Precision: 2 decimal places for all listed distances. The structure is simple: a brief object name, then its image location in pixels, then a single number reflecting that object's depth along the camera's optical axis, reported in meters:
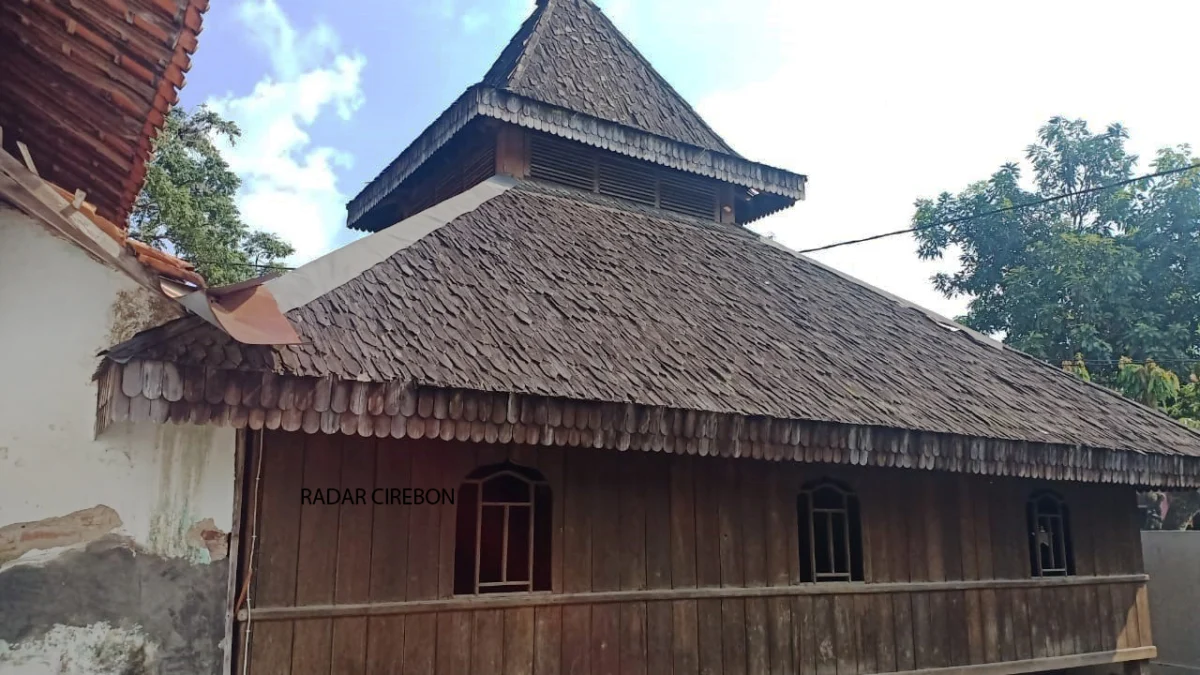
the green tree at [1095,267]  17.44
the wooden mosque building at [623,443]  5.11
